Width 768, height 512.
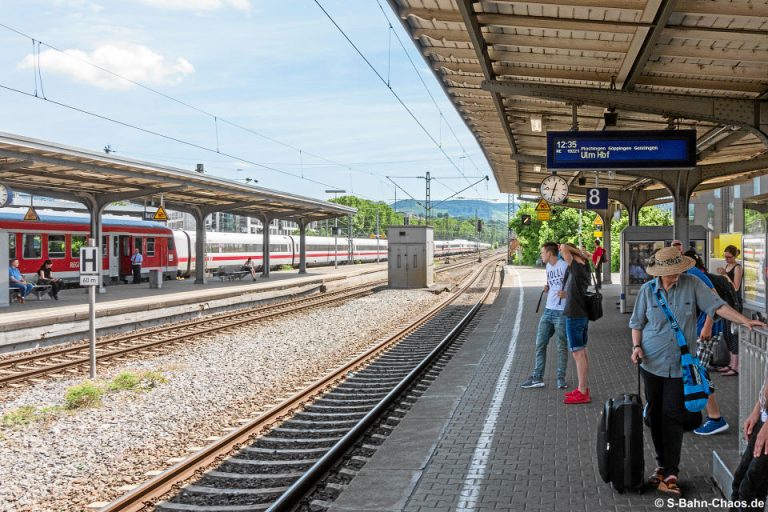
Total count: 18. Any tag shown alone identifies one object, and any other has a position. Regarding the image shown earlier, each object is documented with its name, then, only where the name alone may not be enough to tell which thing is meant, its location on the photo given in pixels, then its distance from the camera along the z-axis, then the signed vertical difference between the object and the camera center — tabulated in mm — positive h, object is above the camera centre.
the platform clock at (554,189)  18344 +1269
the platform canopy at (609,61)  7484 +2180
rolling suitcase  5199 -1401
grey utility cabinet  29844 -591
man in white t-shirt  8477 -817
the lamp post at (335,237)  51247 +297
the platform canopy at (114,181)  16594 +1702
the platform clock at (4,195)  19500 +1164
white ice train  38750 -553
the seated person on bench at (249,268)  35062 -1269
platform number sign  18000 +985
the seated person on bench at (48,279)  22641 -1149
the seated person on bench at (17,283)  21078 -1173
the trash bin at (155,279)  27156 -1375
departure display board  10914 +1327
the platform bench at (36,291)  21084 -1465
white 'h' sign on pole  11398 -304
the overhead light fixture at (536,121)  13531 +2131
